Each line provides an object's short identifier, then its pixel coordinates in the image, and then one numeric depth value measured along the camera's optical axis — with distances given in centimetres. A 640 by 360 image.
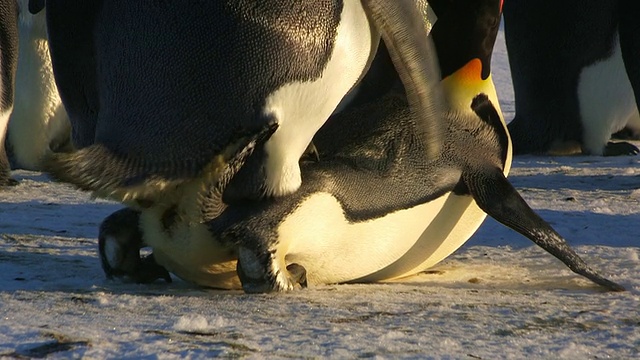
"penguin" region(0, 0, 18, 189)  1209
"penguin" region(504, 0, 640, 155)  1495
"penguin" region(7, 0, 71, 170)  1380
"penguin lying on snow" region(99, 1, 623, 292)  664
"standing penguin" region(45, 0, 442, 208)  629
